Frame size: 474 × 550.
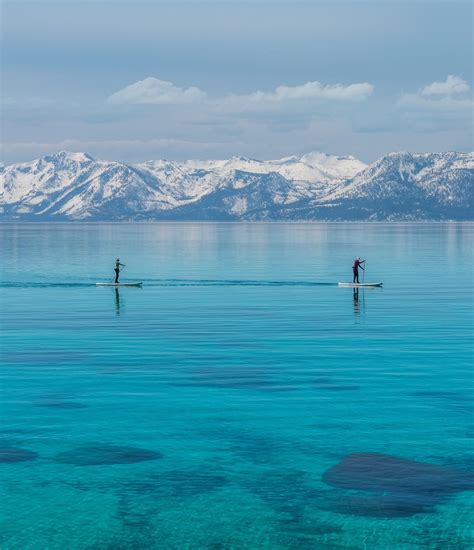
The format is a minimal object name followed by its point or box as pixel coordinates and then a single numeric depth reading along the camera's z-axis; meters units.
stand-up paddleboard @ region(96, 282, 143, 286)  118.59
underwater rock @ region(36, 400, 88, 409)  44.91
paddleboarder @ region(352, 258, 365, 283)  116.50
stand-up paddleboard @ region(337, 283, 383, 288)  115.19
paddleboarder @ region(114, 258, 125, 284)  118.57
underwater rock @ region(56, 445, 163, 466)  36.19
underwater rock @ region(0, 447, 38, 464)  36.38
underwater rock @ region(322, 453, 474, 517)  30.86
